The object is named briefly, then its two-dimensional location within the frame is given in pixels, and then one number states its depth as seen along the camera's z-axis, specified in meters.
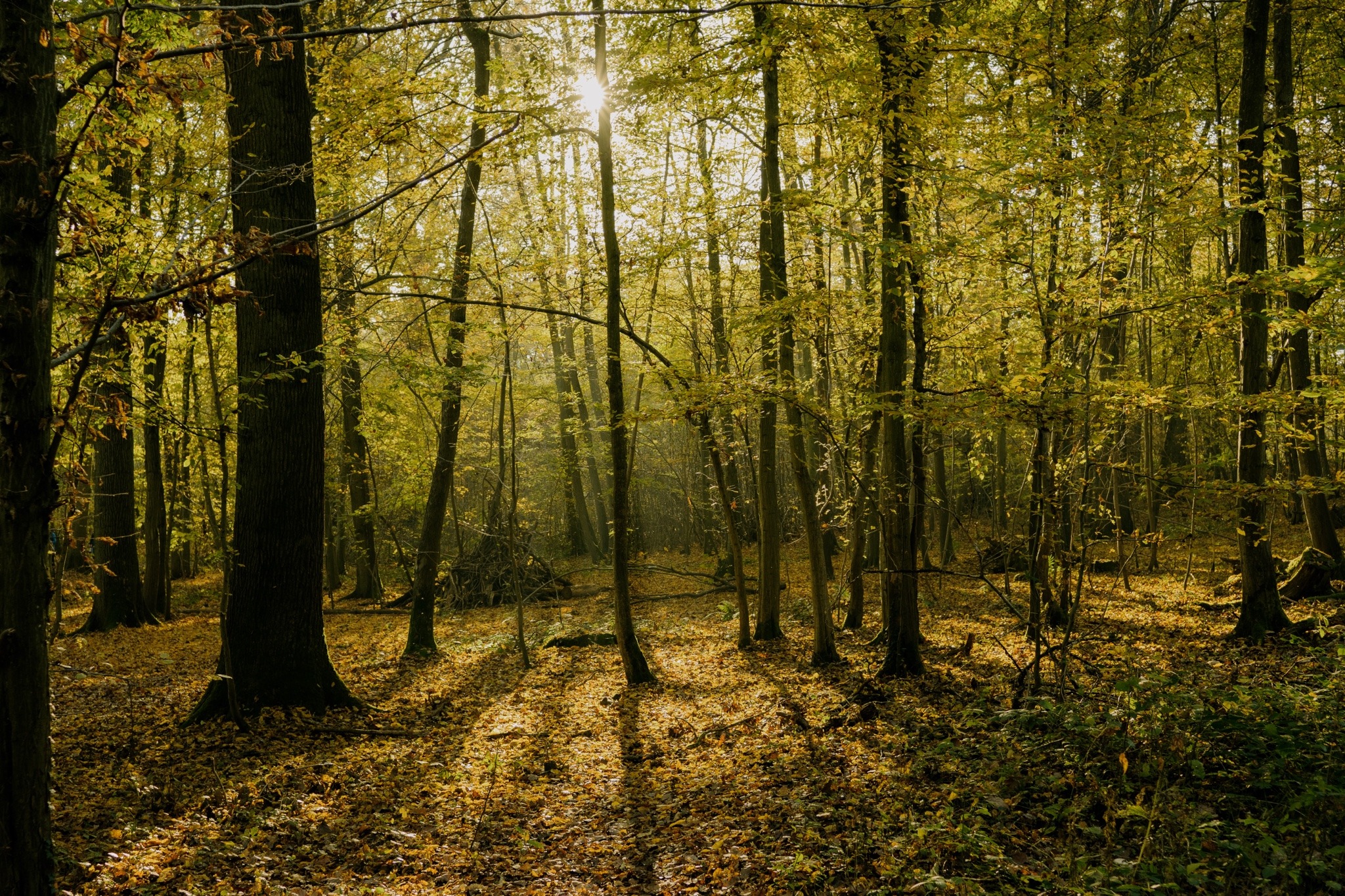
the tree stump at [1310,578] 10.80
